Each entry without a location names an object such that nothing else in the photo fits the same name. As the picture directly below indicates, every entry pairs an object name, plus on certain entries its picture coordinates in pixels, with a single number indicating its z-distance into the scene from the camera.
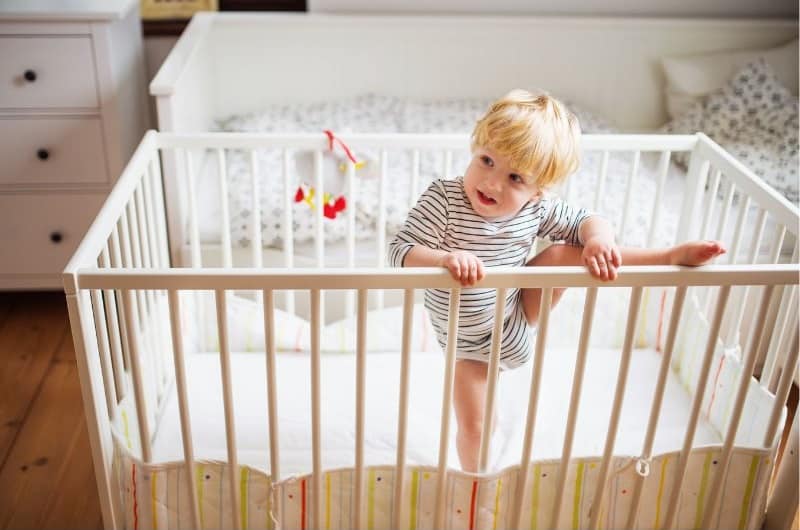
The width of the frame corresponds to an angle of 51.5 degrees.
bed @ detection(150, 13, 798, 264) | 2.55
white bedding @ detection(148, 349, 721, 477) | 1.60
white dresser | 2.05
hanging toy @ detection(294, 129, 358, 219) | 1.73
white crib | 1.21
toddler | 1.28
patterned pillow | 2.36
